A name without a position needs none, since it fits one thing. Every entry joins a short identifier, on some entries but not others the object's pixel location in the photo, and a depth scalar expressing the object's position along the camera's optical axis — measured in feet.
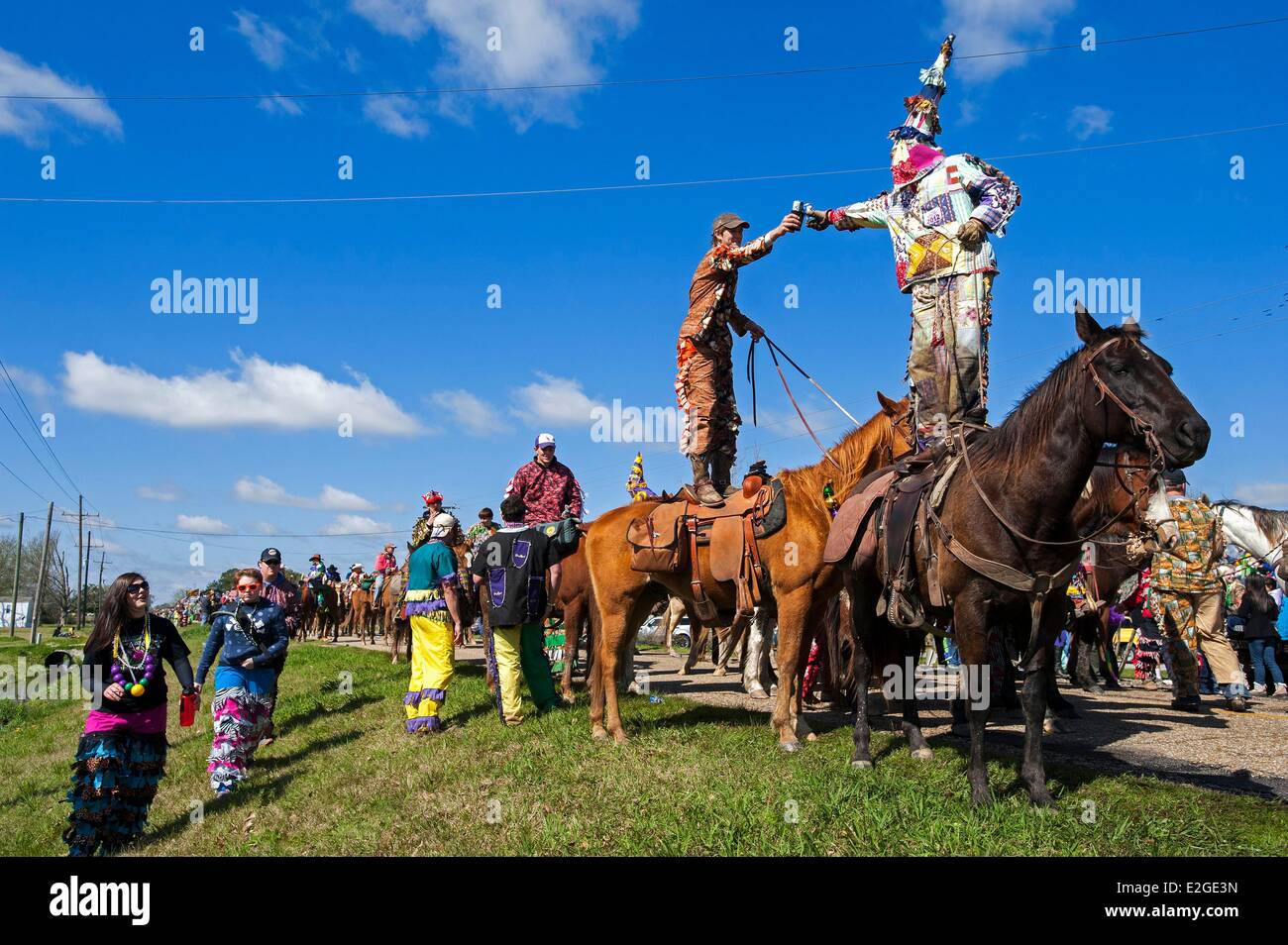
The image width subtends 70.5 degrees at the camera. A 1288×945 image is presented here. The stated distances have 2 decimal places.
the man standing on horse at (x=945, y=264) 24.94
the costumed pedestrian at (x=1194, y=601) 34.71
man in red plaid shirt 35.73
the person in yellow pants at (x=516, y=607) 30.81
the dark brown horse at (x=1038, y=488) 16.62
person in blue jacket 28.35
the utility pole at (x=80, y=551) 202.65
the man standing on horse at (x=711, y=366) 28.58
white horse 36.47
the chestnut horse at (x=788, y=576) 25.48
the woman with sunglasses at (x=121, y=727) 23.26
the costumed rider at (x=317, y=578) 92.29
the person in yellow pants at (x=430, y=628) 31.68
